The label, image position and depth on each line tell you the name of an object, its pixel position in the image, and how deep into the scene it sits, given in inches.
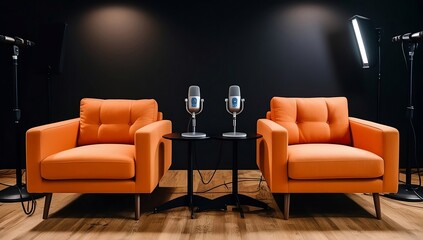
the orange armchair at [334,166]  119.9
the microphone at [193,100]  134.5
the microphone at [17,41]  143.1
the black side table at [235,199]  132.0
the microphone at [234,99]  134.0
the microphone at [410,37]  145.6
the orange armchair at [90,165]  119.9
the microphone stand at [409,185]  145.7
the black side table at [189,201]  130.6
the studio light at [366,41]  174.4
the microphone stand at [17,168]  146.8
